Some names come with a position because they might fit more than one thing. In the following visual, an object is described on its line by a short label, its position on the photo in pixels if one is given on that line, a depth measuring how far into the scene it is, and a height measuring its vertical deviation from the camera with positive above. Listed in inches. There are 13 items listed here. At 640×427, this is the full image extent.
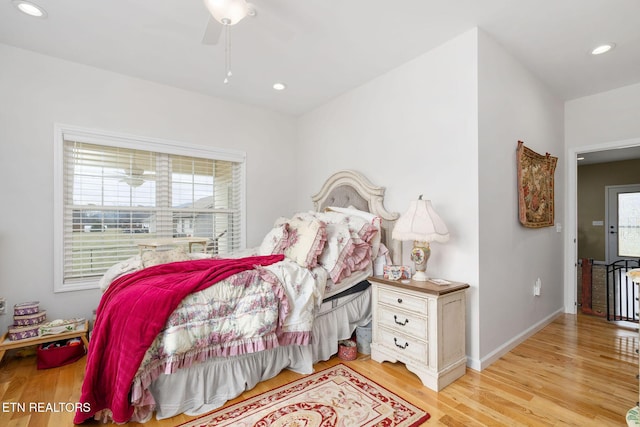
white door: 255.1 -5.0
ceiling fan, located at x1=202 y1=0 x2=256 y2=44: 66.6 +45.9
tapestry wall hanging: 111.0 +11.6
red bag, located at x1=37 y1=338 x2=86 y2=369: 94.9 -43.7
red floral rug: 69.6 -46.8
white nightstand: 83.3 -33.0
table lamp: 90.8 -4.3
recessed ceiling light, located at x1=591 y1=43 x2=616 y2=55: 104.5 +58.5
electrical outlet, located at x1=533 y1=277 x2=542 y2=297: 122.1 -28.8
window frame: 114.1 +29.0
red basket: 100.1 -44.4
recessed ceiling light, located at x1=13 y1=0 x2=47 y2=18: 85.9 +59.8
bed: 69.1 -27.7
